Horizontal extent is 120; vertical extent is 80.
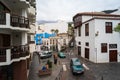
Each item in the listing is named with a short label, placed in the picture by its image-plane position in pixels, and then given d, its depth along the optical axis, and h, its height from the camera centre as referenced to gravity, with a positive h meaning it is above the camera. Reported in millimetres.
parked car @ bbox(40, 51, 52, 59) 18760 -4101
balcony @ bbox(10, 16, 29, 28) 6950 +1741
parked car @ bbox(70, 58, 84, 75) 10723 -4340
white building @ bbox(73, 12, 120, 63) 14599 -243
